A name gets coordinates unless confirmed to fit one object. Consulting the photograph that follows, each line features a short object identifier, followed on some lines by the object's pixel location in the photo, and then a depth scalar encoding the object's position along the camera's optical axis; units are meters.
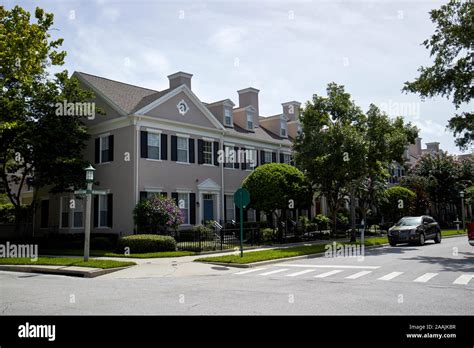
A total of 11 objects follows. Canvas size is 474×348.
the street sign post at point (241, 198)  17.75
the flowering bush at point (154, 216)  22.67
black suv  23.64
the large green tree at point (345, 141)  24.14
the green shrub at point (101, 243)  22.44
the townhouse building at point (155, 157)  24.42
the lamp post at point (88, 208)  15.84
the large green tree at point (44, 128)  22.02
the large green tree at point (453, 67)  18.97
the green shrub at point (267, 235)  25.60
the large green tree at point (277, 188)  24.69
